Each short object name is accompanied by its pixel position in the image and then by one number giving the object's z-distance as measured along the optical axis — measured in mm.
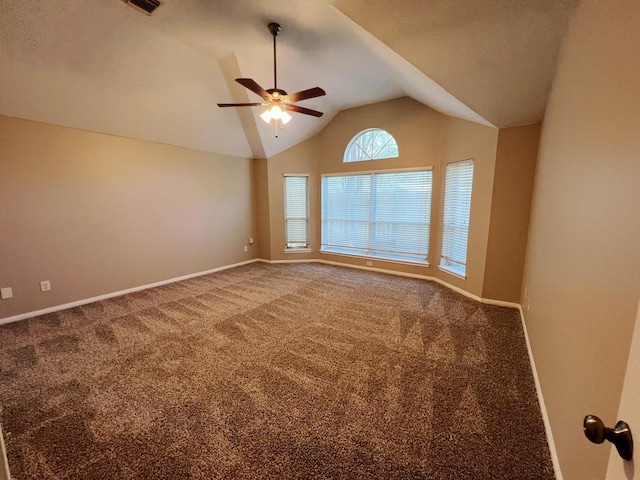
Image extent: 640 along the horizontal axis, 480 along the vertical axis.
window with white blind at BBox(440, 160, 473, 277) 3904
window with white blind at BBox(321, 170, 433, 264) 4766
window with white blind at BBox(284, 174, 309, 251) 5922
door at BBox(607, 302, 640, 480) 499
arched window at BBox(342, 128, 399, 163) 4930
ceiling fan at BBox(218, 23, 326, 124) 2602
